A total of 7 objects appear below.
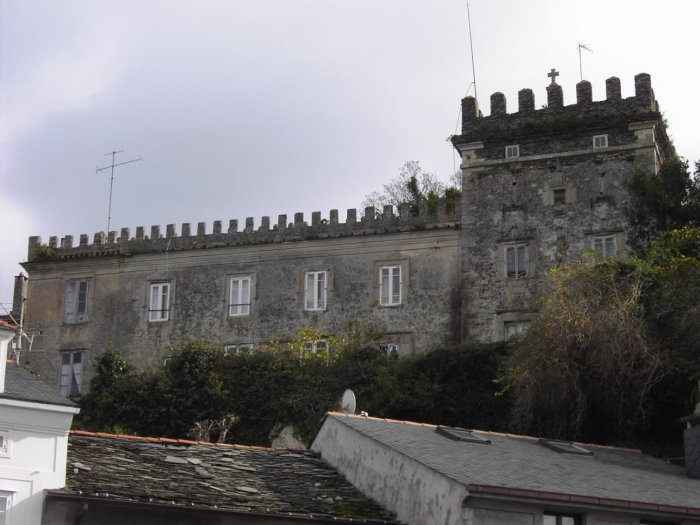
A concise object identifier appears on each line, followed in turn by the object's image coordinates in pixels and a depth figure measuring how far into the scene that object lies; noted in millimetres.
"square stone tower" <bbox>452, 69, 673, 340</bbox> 43250
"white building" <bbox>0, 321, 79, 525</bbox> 19953
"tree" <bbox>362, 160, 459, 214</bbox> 59562
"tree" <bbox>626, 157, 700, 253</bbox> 41000
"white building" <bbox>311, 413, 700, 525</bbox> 20453
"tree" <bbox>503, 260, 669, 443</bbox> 32219
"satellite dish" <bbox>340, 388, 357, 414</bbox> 28673
